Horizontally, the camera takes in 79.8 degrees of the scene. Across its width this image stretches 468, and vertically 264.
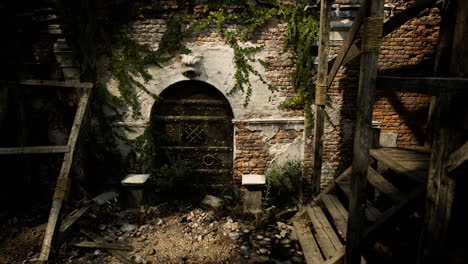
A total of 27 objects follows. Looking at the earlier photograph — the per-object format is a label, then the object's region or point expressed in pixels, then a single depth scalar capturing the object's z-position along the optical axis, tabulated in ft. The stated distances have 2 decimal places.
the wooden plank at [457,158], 6.68
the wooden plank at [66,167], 12.05
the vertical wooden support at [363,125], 8.73
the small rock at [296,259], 13.07
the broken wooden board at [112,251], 12.70
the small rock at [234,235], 14.90
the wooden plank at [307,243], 12.25
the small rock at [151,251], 13.37
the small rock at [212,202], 17.33
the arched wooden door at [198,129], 17.98
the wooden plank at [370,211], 11.13
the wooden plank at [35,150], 13.88
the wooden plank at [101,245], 13.34
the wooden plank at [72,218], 13.57
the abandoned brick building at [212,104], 15.65
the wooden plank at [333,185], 15.31
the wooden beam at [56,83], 15.25
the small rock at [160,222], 16.04
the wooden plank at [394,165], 10.93
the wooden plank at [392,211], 9.48
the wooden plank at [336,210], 12.04
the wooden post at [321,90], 14.06
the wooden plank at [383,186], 10.79
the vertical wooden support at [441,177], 6.89
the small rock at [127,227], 15.36
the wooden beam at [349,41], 9.65
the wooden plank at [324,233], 11.85
